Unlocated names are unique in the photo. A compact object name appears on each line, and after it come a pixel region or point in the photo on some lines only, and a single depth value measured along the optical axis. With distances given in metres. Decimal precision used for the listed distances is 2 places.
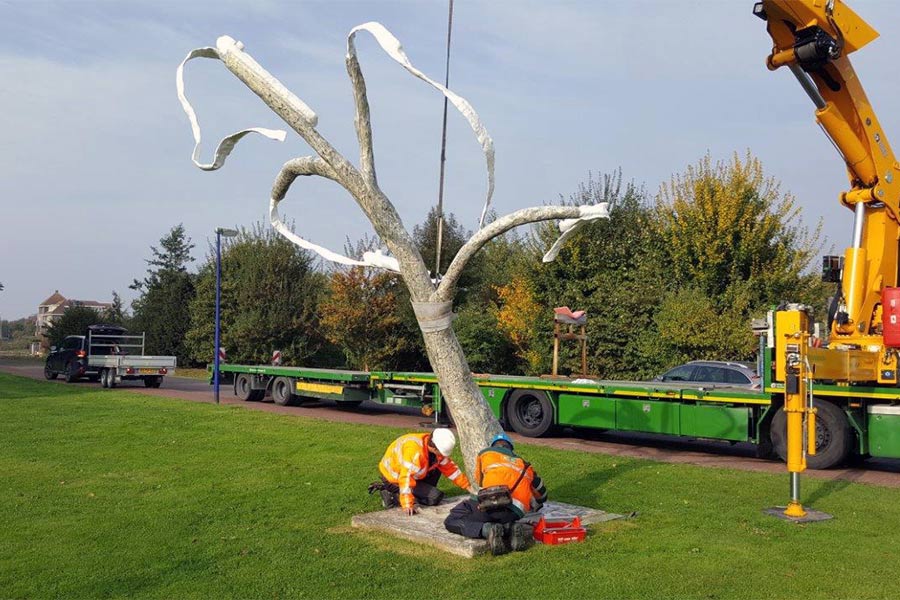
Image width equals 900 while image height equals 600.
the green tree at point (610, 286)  27.03
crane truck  12.72
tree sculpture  8.65
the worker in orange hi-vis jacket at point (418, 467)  8.98
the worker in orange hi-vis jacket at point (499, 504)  7.86
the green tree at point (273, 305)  37.91
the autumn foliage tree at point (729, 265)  24.61
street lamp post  25.11
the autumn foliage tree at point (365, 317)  34.56
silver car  17.64
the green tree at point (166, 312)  45.59
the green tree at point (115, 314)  53.56
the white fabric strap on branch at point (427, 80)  8.45
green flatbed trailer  13.48
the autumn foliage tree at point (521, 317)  29.41
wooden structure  18.22
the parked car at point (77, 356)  32.97
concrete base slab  7.84
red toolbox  8.22
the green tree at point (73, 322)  50.12
